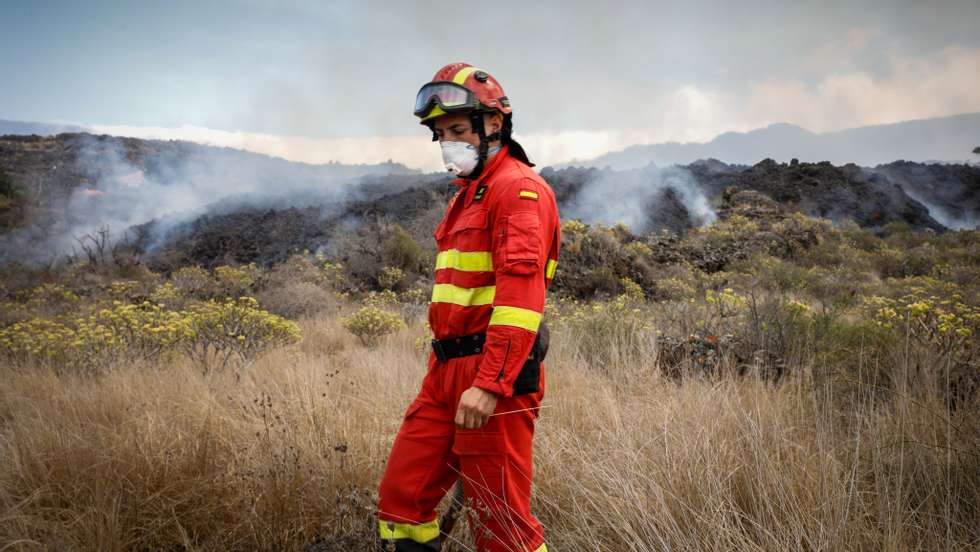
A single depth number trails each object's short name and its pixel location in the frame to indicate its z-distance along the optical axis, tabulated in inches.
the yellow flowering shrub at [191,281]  464.4
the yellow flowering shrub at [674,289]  471.3
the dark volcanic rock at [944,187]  1472.4
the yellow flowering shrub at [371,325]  284.6
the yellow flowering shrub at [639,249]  602.5
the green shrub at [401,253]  605.7
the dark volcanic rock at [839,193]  1280.8
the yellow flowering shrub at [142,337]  203.8
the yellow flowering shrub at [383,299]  401.0
